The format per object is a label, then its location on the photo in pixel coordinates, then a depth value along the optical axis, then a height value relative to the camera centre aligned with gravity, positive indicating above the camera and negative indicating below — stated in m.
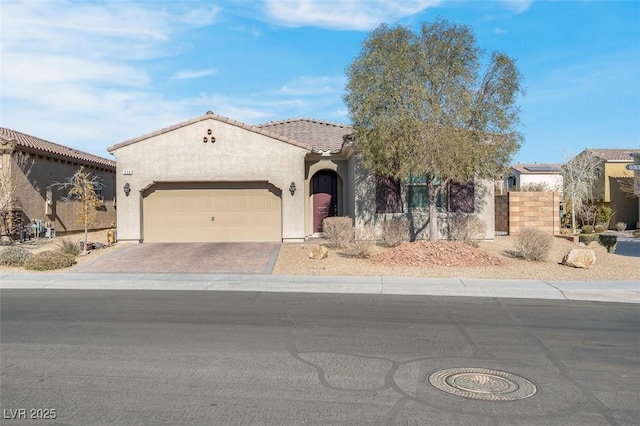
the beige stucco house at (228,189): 20.39 +0.52
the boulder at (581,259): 15.35 -1.60
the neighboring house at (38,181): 21.33 +0.91
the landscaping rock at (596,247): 19.53 -1.70
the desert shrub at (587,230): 30.75 -1.61
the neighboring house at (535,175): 46.38 +2.30
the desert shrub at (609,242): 20.09 -1.48
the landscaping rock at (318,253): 16.64 -1.53
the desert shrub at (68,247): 17.69 -1.44
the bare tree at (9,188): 20.92 +0.59
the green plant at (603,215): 39.62 -0.97
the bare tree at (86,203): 18.75 +0.01
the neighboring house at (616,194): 41.91 +0.57
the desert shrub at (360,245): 16.81 -1.30
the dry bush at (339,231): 17.56 -0.92
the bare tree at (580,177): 37.84 +1.80
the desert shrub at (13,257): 16.19 -1.58
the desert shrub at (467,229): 18.96 -0.94
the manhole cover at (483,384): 5.61 -1.95
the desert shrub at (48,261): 15.62 -1.66
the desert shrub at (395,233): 18.34 -1.05
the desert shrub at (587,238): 21.66 -1.45
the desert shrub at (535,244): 16.36 -1.27
